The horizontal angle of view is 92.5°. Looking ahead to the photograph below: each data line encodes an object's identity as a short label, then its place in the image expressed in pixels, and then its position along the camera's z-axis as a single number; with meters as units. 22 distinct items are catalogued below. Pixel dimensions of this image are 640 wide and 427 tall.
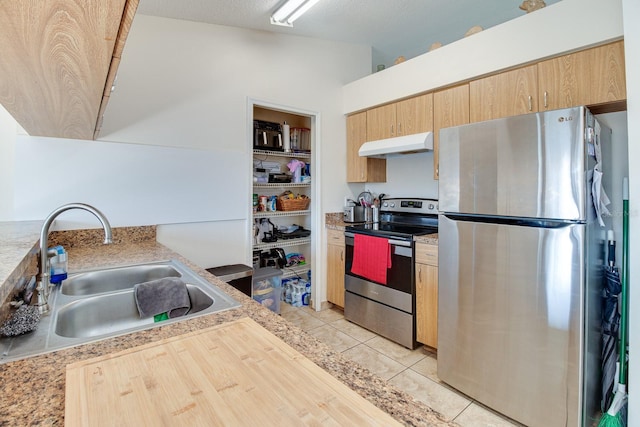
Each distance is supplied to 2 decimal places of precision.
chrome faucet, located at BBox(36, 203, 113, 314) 1.04
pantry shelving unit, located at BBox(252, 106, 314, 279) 3.13
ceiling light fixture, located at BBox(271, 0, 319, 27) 2.12
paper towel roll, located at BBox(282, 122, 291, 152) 3.20
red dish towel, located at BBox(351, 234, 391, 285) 2.55
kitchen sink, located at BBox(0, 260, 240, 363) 0.76
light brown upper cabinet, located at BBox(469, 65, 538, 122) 2.02
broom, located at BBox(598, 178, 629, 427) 1.49
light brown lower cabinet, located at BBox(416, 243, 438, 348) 2.28
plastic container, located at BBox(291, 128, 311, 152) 3.41
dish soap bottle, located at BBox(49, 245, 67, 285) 1.23
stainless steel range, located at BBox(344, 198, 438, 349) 2.43
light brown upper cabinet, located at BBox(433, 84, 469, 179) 2.37
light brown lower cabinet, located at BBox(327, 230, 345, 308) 3.08
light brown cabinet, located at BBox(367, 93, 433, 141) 2.63
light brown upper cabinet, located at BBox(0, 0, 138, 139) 0.52
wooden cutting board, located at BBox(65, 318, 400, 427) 0.49
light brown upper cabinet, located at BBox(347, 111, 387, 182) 3.21
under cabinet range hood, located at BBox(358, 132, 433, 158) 2.56
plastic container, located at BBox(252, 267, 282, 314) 2.80
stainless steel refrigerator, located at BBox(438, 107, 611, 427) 1.45
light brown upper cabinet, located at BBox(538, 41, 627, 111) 1.70
